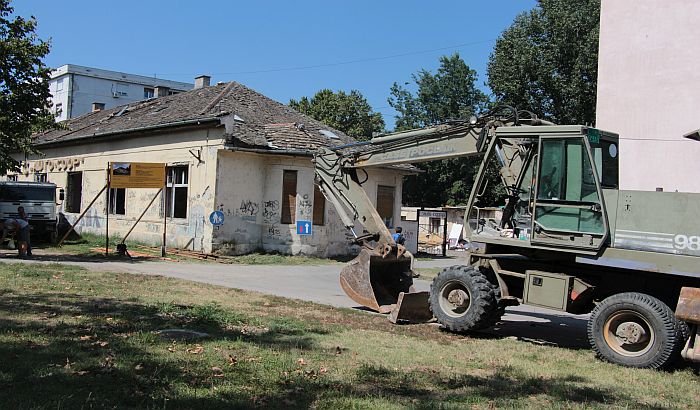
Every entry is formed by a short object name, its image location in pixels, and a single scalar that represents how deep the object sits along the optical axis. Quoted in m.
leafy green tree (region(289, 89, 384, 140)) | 54.19
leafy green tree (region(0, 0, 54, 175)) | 17.19
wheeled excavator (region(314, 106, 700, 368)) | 7.68
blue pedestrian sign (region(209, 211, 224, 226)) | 21.31
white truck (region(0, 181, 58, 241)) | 23.31
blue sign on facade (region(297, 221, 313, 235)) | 22.38
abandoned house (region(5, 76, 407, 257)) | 21.97
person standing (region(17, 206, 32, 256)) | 18.52
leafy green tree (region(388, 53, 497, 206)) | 49.69
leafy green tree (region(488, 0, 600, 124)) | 37.12
